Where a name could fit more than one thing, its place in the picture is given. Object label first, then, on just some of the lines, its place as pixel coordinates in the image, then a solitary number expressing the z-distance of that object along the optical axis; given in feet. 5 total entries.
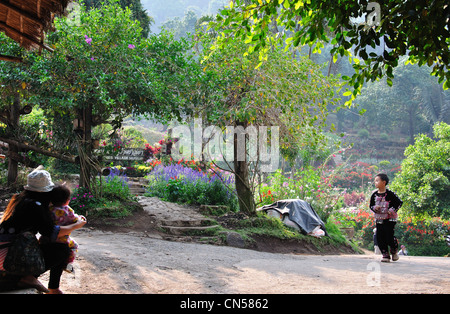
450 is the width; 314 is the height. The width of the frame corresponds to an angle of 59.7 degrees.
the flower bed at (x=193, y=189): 35.17
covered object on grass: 31.53
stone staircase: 25.71
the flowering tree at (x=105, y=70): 24.36
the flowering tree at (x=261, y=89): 27.32
